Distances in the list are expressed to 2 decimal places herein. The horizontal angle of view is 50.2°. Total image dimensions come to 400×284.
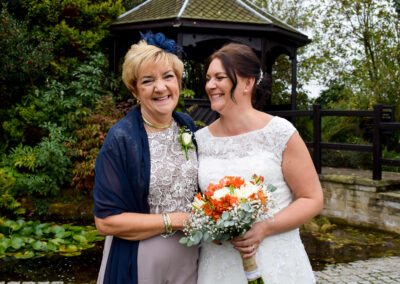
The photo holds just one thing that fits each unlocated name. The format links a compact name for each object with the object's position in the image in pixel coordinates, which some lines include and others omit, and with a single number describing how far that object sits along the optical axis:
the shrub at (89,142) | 8.13
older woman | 2.22
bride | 2.34
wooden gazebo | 10.25
